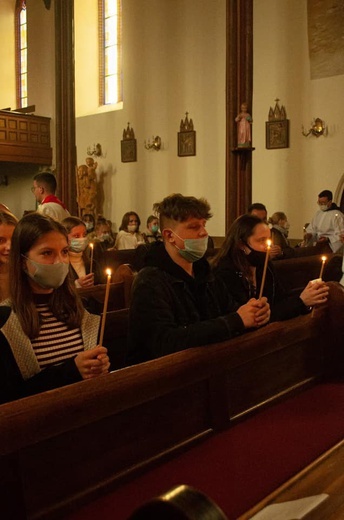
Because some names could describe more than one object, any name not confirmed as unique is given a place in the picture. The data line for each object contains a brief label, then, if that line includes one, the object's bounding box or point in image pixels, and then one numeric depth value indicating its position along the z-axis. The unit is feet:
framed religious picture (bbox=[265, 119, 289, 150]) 39.93
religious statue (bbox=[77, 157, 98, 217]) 51.55
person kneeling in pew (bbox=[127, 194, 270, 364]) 7.98
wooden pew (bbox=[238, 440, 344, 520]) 4.03
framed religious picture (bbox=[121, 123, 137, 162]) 49.93
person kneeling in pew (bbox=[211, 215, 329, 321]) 11.71
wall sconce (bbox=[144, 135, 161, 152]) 47.80
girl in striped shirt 6.91
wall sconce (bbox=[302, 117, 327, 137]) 38.24
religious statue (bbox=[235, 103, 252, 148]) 33.60
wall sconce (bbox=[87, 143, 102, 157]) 52.65
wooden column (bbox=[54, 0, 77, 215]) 44.27
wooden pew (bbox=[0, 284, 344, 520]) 5.49
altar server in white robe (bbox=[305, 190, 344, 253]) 32.70
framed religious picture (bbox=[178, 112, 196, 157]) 45.50
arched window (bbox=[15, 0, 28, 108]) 59.52
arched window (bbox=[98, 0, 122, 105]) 52.16
